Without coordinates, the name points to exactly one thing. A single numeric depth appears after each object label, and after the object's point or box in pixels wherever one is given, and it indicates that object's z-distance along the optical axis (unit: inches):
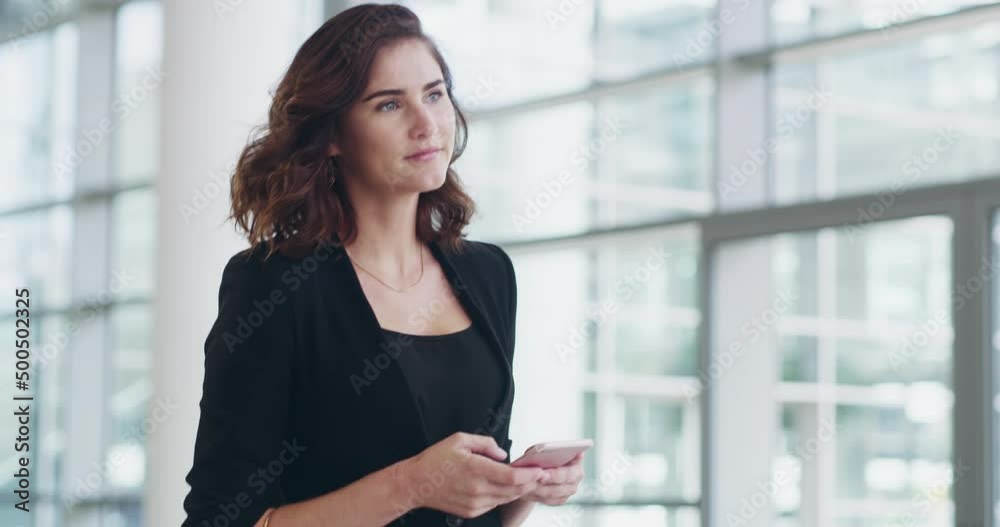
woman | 65.9
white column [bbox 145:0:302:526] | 219.6
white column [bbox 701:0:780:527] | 190.4
